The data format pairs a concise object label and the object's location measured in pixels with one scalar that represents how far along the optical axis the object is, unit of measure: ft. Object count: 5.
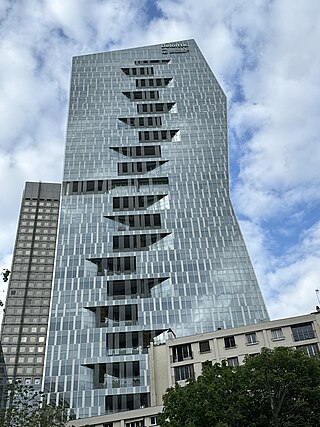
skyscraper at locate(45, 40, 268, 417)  271.28
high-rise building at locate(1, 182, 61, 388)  422.82
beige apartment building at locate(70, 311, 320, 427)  183.73
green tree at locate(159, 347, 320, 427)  110.22
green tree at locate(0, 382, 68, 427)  125.70
